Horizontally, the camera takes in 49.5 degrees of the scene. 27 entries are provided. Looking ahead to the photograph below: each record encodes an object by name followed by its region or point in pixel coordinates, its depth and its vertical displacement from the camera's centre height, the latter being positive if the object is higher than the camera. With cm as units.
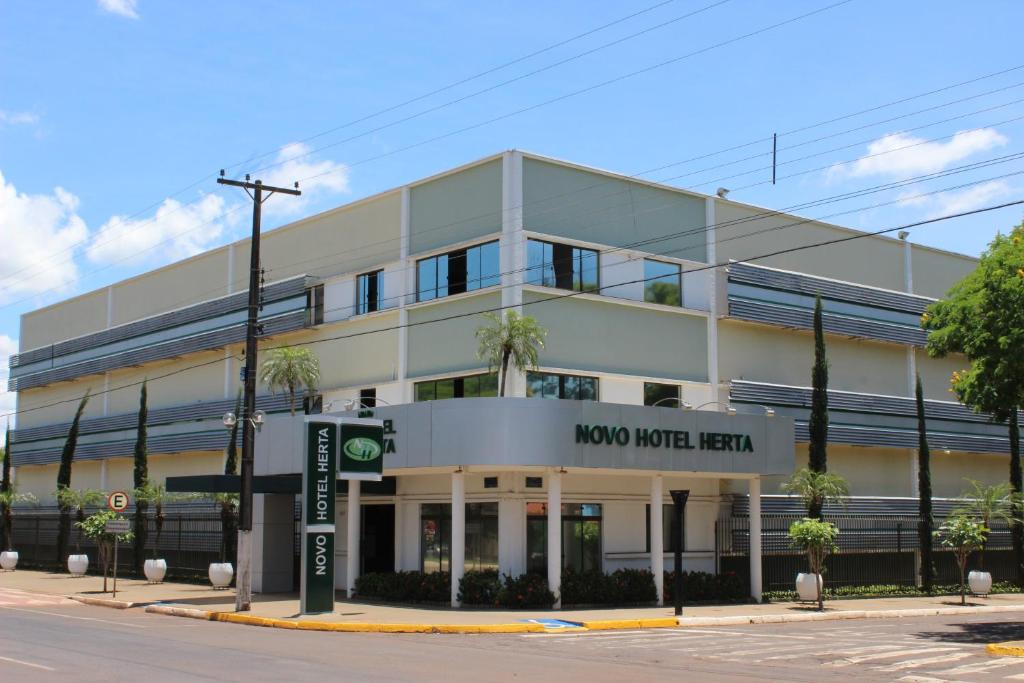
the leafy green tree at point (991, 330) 2619 +427
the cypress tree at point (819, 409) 3769 +328
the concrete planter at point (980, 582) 3850 -260
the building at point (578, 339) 3247 +574
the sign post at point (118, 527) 3422 -78
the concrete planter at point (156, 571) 4194 -259
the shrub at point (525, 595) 2911 -237
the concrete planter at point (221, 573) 3756 -238
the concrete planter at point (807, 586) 3325 -240
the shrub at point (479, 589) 2952 -225
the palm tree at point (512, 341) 3058 +445
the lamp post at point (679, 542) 2753 -92
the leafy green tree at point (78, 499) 4844 +10
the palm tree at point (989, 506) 3794 +1
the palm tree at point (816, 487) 3516 +58
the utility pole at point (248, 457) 2825 +115
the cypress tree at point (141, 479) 4612 +92
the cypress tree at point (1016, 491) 4210 +58
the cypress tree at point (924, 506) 4028 +0
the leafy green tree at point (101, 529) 3866 -97
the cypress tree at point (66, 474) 5141 +128
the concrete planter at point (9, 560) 5366 -283
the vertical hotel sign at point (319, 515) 2670 -30
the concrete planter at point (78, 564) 4606 -258
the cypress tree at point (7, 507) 5612 -31
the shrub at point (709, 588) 3284 -245
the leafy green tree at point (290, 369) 3800 +454
